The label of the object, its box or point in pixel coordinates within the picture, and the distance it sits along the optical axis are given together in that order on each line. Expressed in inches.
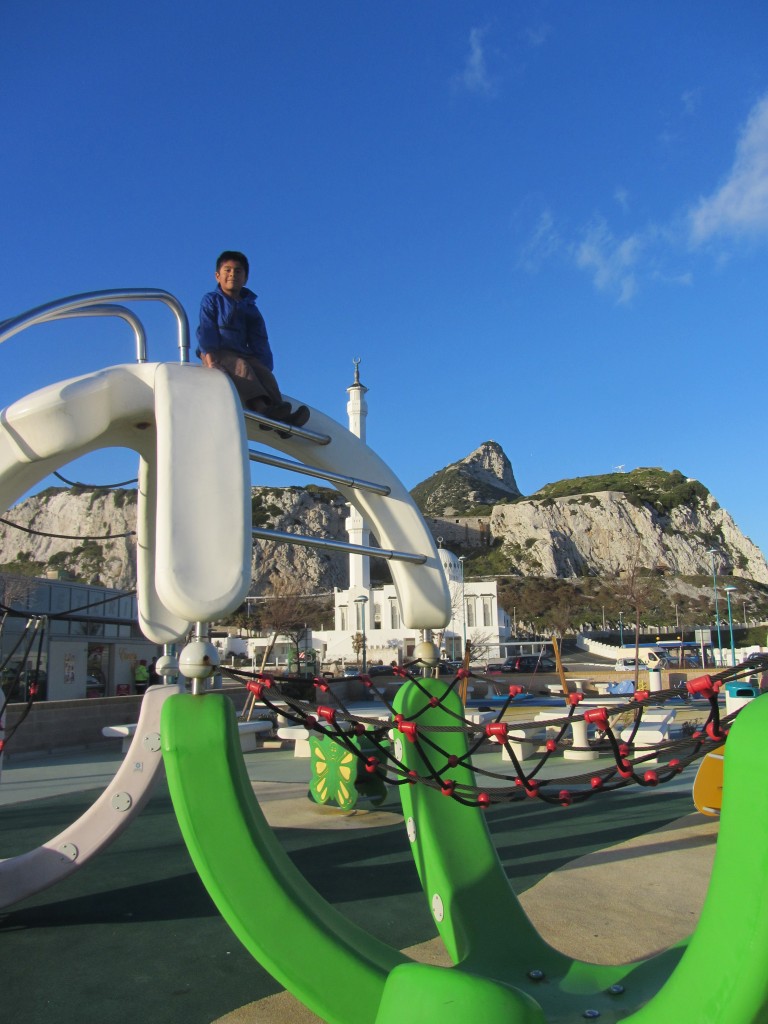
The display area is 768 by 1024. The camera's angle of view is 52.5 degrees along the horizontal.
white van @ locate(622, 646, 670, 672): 1403.8
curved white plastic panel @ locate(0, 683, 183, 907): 174.6
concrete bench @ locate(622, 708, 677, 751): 382.4
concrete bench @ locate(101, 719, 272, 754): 470.8
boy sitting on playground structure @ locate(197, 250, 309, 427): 152.7
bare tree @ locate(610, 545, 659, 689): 2628.0
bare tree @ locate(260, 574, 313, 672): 1667.9
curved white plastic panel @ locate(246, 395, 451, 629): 170.2
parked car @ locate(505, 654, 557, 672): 1505.9
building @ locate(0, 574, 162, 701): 664.4
